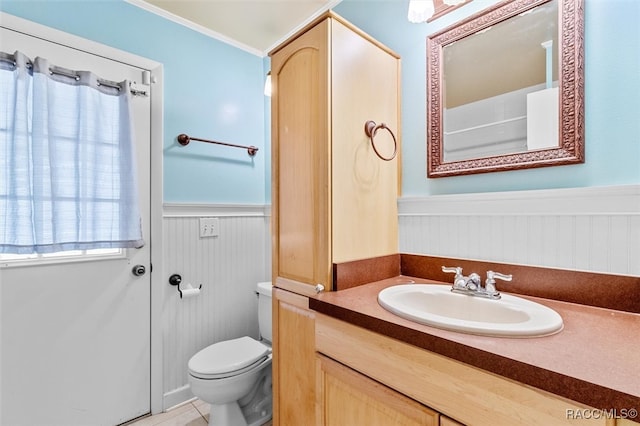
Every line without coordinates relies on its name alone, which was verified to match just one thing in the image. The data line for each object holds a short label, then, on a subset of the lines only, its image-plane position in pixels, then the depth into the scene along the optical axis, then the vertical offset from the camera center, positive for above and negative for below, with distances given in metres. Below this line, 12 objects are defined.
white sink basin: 0.72 -0.29
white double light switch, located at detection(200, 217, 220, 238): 1.92 -0.10
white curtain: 1.29 +0.24
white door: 1.35 -0.58
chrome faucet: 1.02 -0.26
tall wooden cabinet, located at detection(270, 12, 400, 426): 1.14 +0.16
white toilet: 1.46 -0.84
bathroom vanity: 0.54 -0.35
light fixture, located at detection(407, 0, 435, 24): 1.15 +0.79
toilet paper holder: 1.79 -0.41
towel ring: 1.24 +0.35
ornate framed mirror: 0.98 +0.46
